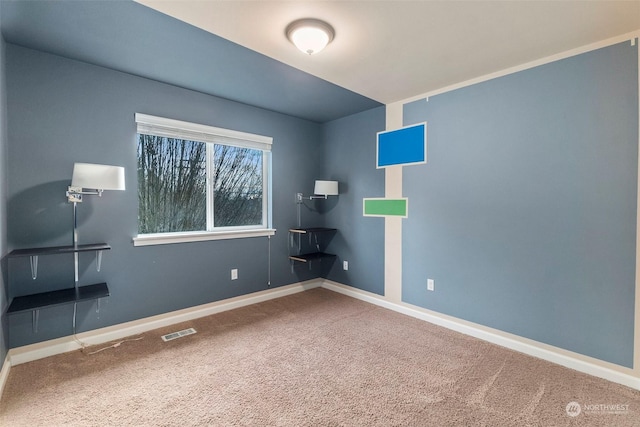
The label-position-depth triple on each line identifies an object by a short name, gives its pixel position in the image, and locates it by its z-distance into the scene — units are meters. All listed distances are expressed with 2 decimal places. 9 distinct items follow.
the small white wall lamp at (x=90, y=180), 2.12
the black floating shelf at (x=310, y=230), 3.74
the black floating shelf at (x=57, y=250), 2.06
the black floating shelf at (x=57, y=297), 2.03
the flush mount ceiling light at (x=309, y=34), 1.85
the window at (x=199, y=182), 2.86
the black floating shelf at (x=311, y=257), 3.77
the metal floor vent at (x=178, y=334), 2.63
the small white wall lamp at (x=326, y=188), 3.73
